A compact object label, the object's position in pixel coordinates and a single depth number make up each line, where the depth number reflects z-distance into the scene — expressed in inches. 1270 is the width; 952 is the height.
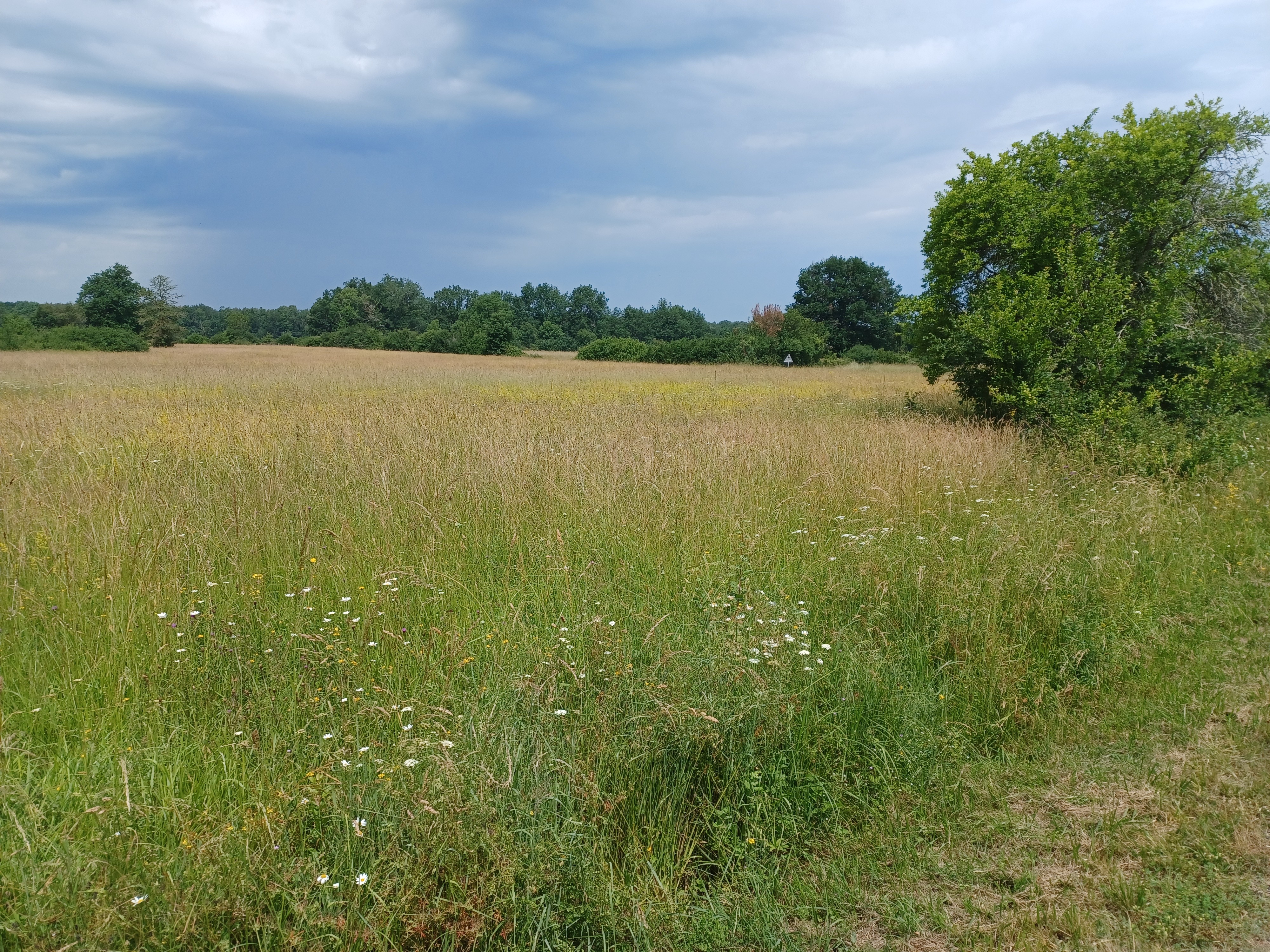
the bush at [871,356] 2491.4
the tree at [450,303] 4402.1
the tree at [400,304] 4165.8
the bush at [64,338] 1622.8
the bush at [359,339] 3061.0
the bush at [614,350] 2404.0
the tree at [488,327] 2696.9
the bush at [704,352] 2303.2
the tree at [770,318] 2999.5
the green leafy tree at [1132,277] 376.8
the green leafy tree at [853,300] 3339.1
